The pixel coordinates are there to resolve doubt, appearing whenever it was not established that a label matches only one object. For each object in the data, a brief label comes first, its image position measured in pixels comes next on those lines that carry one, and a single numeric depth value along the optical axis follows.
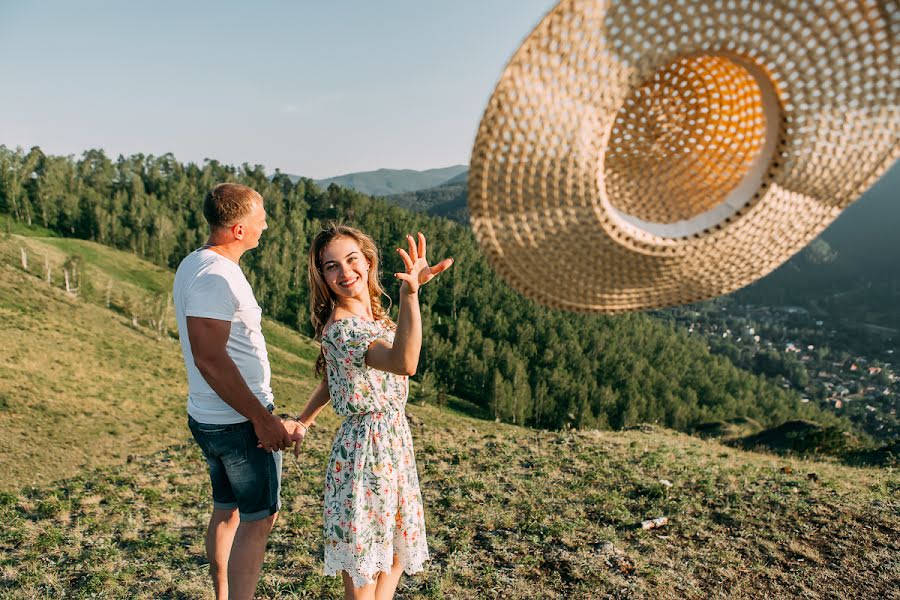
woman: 3.15
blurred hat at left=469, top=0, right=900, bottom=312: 1.25
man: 3.19
